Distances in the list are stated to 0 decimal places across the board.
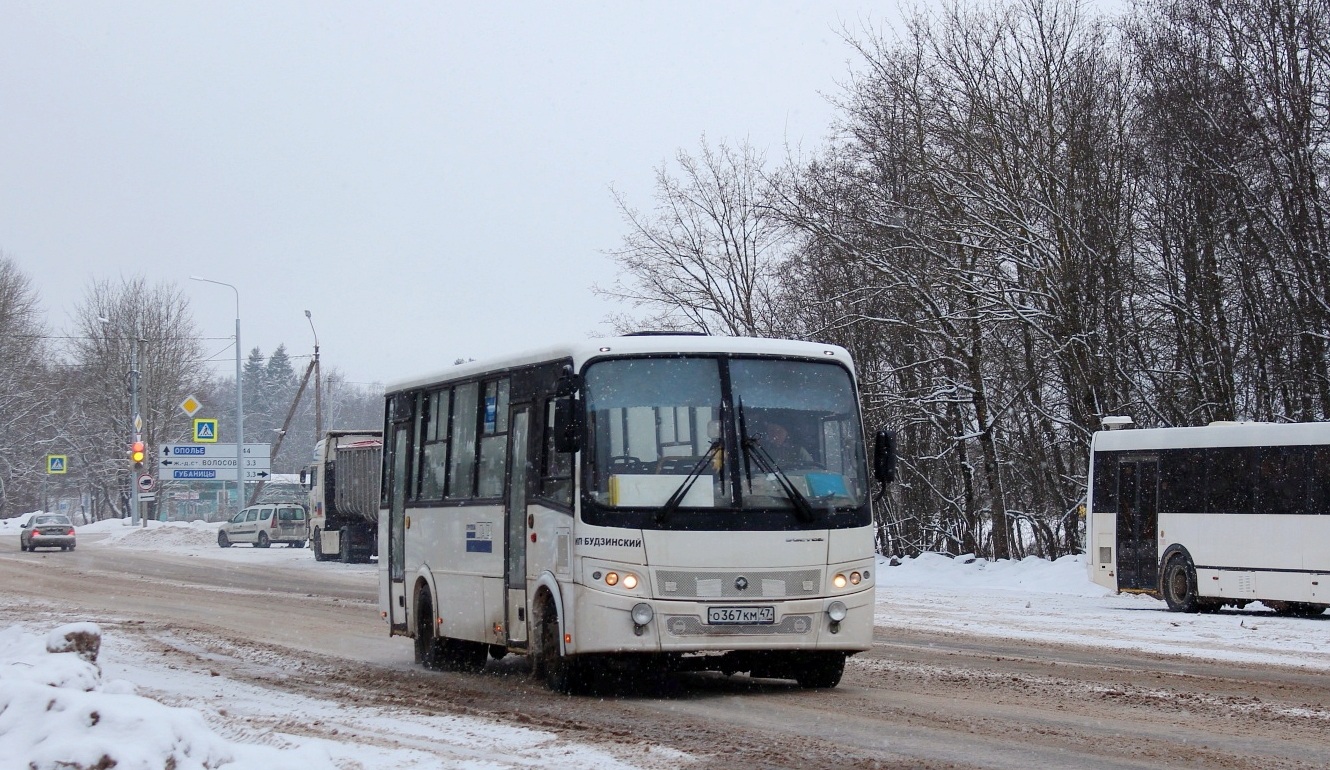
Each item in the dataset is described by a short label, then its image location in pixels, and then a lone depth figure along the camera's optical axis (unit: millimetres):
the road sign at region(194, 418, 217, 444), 70312
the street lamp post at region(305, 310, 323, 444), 65650
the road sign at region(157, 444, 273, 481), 67562
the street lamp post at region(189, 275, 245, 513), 64312
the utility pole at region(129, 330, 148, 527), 70188
